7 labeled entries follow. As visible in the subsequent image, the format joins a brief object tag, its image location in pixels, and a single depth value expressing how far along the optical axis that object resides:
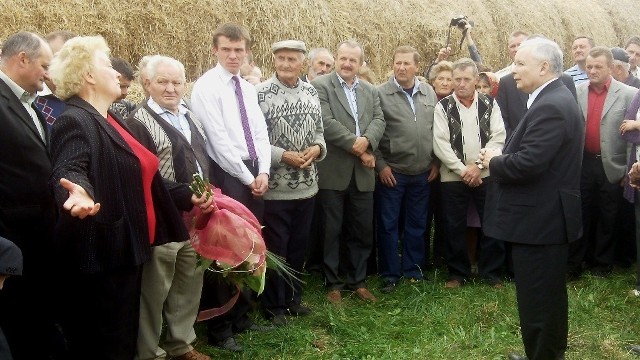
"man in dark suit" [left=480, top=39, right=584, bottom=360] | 4.24
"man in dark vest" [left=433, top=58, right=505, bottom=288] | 6.42
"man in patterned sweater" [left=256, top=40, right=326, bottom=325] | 5.45
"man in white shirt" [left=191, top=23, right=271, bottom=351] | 4.97
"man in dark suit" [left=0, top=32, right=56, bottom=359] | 3.77
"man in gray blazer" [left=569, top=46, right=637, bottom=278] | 6.55
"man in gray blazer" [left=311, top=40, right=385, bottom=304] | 6.01
